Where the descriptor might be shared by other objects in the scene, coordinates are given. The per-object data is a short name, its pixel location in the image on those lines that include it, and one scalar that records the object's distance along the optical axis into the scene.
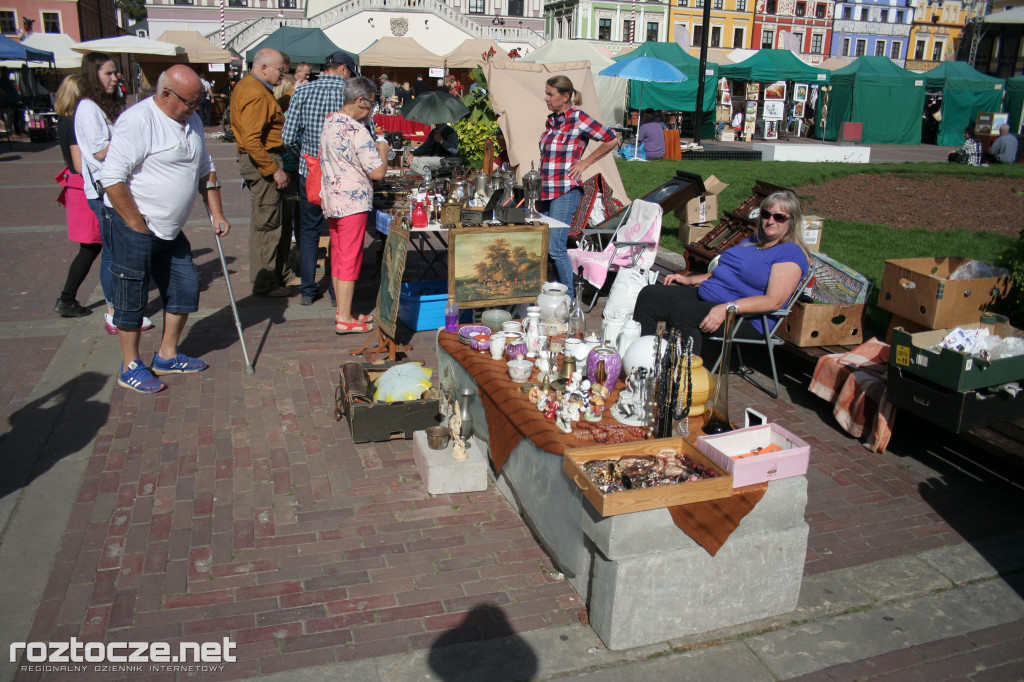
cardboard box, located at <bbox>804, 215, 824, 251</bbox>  7.32
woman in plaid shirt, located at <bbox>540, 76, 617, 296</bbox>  7.06
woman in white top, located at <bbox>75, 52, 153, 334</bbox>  5.30
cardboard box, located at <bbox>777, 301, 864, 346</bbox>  5.34
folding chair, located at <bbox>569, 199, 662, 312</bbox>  7.16
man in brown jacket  6.70
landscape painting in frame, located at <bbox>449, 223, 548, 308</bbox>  5.29
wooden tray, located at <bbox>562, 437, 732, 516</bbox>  2.80
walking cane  5.58
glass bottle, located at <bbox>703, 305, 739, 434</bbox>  3.61
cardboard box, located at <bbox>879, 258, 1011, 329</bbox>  5.13
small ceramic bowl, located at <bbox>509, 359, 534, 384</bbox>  4.00
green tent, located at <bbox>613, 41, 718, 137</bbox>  26.34
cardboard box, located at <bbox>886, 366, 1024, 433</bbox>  4.06
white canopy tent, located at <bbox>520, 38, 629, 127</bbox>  20.16
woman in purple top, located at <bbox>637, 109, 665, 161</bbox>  18.92
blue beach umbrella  20.52
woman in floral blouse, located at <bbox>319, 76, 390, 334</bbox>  5.85
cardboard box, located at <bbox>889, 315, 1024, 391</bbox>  4.01
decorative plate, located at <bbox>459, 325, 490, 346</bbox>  4.61
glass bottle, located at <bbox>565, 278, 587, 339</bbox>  4.73
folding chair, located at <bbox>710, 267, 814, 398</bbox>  5.20
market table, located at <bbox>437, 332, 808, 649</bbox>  2.93
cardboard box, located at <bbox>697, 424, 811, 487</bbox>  2.97
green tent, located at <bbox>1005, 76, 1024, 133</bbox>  29.88
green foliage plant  9.06
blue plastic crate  6.52
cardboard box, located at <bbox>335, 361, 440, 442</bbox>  4.60
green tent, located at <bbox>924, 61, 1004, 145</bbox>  29.98
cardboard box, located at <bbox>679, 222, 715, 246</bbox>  8.90
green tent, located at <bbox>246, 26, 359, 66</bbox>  26.62
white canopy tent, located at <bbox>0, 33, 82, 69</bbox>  31.62
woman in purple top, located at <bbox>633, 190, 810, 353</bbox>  4.94
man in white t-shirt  4.71
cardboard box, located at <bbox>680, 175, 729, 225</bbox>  9.17
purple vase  3.95
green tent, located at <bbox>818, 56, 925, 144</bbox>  29.39
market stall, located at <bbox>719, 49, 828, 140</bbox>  29.30
